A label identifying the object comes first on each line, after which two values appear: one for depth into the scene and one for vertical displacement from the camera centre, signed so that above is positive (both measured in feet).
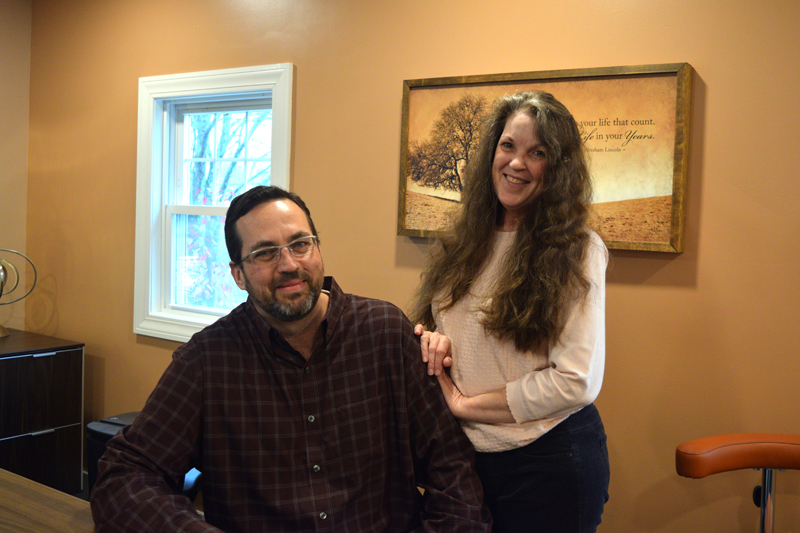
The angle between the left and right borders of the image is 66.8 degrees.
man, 4.55 -1.34
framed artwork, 6.83 +1.44
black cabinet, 10.14 -3.00
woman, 4.51 -0.66
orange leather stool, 5.31 -1.71
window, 10.52 +1.00
